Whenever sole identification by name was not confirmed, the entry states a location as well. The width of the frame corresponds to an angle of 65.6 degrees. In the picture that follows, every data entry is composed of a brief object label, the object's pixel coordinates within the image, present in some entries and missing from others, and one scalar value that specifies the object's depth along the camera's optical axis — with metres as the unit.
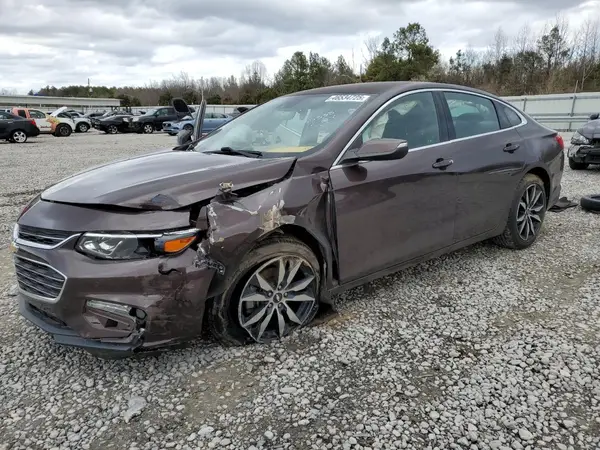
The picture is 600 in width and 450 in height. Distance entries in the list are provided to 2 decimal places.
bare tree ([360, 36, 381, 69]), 52.28
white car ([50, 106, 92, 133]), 29.30
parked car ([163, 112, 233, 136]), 24.86
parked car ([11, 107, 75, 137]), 24.58
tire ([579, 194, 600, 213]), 5.98
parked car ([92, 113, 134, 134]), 29.11
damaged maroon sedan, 2.40
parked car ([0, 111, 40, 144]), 19.78
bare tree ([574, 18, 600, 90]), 37.28
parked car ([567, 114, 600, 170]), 8.77
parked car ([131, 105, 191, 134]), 29.16
